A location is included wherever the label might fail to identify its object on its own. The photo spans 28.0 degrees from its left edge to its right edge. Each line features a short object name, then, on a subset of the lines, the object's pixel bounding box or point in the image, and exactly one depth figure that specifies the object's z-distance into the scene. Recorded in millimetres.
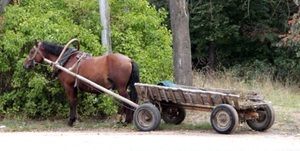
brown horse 15008
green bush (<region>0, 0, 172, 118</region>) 16609
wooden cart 12875
